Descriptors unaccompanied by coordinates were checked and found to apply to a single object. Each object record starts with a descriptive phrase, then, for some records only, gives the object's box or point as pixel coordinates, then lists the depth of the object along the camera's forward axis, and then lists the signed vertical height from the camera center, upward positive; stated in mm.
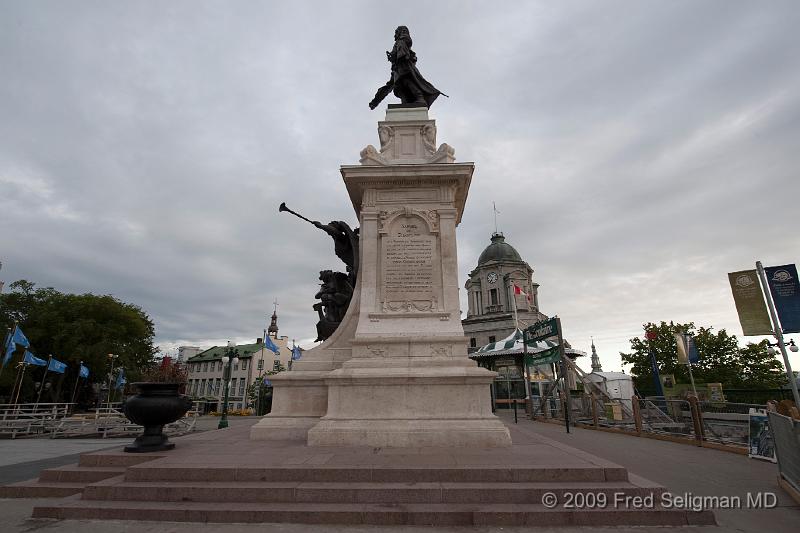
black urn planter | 7137 -248
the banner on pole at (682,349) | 23591 +1996
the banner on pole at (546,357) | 21250 +1561
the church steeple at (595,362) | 86725 +5380
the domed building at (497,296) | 61750 +13960
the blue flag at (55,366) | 28750 +2125
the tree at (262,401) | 33531 -574
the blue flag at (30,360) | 27031 +2449
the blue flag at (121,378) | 38375 +1614
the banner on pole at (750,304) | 14664 +2738
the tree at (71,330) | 38906 +6324
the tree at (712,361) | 42906 +2485
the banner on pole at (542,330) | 21061 +3016
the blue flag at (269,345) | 31406 +3587
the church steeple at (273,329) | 87312 +13217
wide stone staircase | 4594 -1154
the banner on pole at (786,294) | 13916 +2897
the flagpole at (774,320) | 13719 +2104
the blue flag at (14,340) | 26109 +3592
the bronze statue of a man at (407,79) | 11570 +8325
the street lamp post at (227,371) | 21812 +1410
